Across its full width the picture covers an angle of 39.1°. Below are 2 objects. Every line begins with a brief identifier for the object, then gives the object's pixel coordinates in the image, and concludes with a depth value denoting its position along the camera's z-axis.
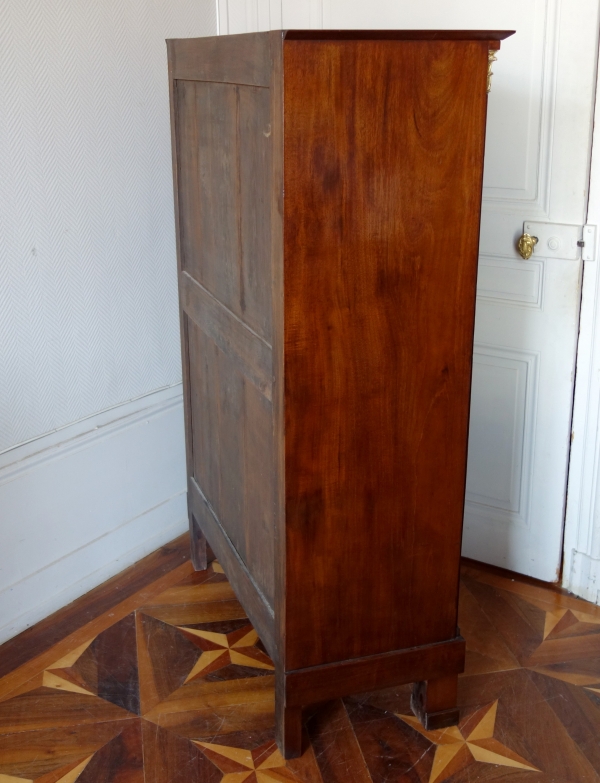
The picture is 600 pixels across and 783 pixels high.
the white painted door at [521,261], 2.18
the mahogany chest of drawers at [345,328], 1.49
